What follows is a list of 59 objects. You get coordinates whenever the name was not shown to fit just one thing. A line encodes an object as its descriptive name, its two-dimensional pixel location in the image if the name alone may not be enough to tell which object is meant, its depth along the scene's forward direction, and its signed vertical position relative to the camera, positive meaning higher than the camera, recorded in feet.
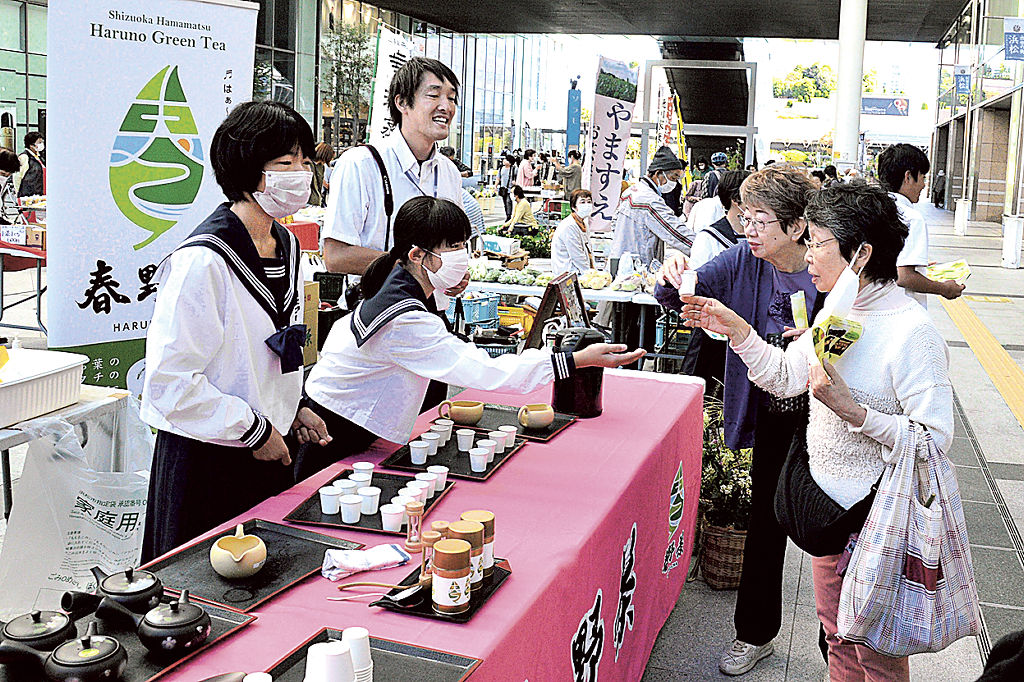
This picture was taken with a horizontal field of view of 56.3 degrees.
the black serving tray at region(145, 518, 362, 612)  5.34 -2.06
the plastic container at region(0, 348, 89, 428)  8.80 -1.64
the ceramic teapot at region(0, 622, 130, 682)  4.17 -1.97
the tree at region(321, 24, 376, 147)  70.03 +10.88
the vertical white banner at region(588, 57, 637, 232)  28.19 +2.64
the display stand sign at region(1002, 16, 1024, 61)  42.22 +9.11
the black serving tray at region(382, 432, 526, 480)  7.68 -1.95
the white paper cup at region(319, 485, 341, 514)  6.53 -1.89
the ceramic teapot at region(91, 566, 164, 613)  4.83 -1.91
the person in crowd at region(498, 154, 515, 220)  57.16 +3.33
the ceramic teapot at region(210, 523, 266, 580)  5.46 -1.94
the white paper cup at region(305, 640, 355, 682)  4.07 -1.87
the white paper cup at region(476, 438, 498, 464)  7.92 -1.82
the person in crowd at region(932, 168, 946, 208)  103.19 +5.43
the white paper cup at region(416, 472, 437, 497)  6.97 -1.85
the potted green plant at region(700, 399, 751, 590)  12.03 -3.50
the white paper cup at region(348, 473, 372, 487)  6.83 -1.83
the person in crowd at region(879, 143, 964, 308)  14.02 +0.50
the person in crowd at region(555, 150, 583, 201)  53.88 +3.20
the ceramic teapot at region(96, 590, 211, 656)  4.56 -1.98
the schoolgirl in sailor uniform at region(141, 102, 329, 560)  6.75 -0.92
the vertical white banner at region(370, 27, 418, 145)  19.80 +3.18
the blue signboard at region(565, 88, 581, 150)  61.82 +6.67
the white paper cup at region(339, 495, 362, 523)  6.42 -1.92
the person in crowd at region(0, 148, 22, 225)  24.53 +0.57
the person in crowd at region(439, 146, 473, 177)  49.05 +2.85
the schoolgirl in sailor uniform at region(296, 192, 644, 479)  7.81 -1.10
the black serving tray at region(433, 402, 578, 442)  8.97 -1.88
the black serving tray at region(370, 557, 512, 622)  5.24 -2.11
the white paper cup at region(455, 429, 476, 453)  8.24 -1.83
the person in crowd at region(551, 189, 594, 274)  26.76 -0.48
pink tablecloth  5.12 -2.16
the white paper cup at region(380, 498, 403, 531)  6.39 -1.96
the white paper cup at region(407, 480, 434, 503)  6.70 -1.87
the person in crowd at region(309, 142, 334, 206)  35.55 +1.85
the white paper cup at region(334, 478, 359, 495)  6.67 -1.85
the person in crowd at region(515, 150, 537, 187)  61.77 +3.36
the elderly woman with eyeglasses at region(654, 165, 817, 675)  9.22 -0.95
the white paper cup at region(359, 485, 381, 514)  6.57 -1.90
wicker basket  12.00 -4.03
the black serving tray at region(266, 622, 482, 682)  4.60 -2.16
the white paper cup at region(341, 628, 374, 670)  4.30 -1.89
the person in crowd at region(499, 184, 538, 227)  45.06 +0.61
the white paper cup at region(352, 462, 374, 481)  6.90 -1.78
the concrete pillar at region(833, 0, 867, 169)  54.24 +9.17
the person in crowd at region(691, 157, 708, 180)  55.26 +4.05
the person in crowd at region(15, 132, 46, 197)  33.65 +1.15
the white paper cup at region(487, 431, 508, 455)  8.20 -1.82
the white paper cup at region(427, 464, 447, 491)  7.19 -1.87
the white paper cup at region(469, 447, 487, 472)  7.68 -1.87
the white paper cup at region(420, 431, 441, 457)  8.00 -1.80
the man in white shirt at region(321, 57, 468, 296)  10.50 +0.59
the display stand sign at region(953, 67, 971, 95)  73.51 +12.41
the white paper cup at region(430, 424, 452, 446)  8.36 -1.80
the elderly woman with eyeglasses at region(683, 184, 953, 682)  6.84 -0.94
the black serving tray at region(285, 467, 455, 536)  6.43 -2.00
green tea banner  10.19 +0.74
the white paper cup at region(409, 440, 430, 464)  7.85 -1.86
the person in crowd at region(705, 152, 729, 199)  31.01 +1.73
